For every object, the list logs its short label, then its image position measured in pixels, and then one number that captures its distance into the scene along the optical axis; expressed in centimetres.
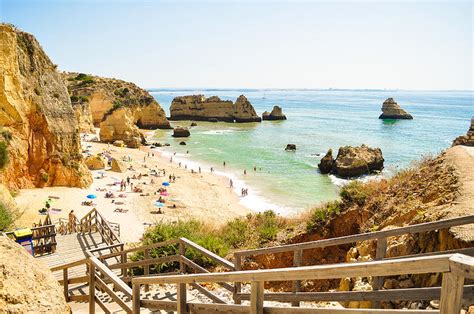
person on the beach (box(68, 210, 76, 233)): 1850
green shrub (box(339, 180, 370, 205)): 1138
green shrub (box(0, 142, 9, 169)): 2183
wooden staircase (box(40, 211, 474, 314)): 196
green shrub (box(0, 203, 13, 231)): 1419
